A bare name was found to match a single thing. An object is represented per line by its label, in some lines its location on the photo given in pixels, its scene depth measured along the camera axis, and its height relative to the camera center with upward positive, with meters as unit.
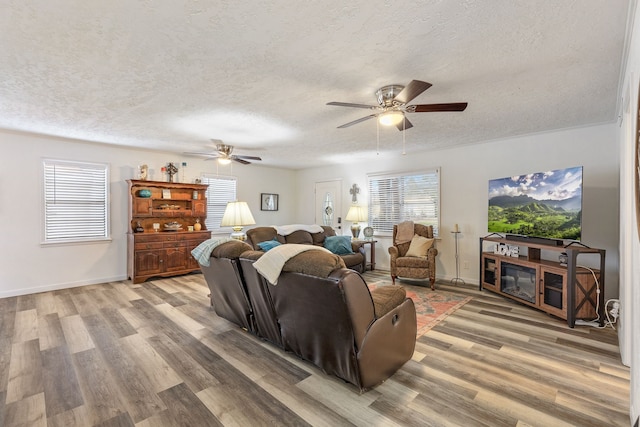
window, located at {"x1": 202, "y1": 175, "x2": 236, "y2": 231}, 6.49 +0.27
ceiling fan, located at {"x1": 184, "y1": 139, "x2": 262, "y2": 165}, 4.76 +0.91
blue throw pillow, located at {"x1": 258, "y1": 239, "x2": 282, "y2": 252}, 4.84 -0.62
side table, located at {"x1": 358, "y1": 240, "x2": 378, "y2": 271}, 6.01 -1.00
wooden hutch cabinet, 5.16 -0.38
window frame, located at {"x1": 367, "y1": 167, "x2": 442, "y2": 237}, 5.41 +0.09
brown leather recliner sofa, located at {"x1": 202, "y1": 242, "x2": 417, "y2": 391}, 1.86 -0.78
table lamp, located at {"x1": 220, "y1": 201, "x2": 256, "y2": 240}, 4.02 -0.11
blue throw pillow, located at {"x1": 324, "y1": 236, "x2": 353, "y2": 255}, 5.56 -0.69
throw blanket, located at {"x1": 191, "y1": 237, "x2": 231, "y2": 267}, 2.96 -0.44
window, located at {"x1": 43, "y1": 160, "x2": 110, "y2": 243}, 4.69 +0.09
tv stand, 3.17 -0.86
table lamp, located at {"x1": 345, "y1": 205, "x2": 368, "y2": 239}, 6.14 -0.13
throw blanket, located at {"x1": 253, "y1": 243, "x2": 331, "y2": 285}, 2.09 -0.38
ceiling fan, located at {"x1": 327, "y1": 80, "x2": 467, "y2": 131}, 2.48 +0.94
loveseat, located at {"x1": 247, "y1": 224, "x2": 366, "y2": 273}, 5.21 -0.58
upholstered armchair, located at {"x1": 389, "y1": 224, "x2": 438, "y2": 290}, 4.71 -0.82
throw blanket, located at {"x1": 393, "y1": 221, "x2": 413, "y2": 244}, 5.32 -0.42
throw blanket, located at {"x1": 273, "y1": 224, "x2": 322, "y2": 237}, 5.54 -0.40
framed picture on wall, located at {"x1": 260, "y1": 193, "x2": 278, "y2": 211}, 7.40 +0.17
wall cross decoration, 6.71 +0.40
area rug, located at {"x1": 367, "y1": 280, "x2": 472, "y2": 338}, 3.36 -1.29
